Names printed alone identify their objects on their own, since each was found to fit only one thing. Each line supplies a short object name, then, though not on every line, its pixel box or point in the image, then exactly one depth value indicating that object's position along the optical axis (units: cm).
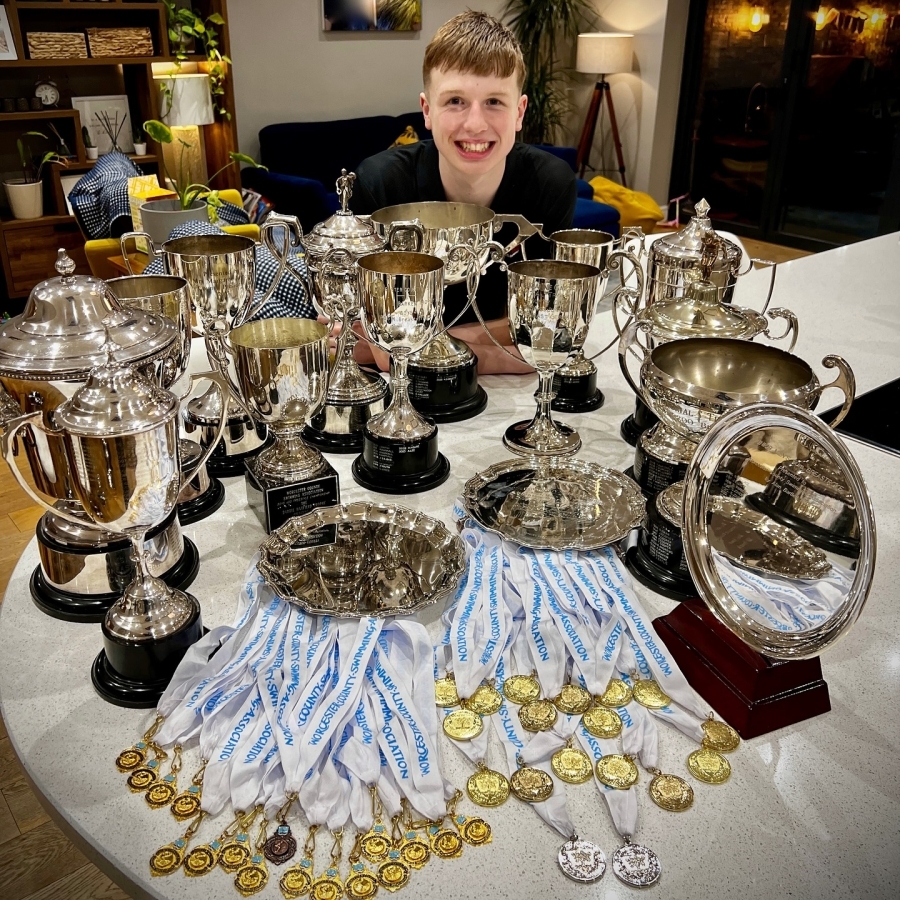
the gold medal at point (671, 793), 72
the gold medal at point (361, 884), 64
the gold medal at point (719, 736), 78
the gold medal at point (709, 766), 74
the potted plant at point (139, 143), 470
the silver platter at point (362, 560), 94
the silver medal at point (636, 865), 65
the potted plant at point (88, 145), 455
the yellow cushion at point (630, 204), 530
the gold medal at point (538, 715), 80
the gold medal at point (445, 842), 68
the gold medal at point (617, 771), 73
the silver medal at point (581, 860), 66
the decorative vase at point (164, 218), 304
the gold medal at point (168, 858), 66
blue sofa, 453
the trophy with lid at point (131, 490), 73
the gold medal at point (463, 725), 79
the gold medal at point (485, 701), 82
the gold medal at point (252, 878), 64
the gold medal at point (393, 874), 65
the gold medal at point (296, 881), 64
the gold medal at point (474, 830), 69
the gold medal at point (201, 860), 66
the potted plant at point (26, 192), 425
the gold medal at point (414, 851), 67
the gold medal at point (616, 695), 83
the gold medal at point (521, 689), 83
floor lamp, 578
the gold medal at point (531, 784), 72
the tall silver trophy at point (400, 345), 111
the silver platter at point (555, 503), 105
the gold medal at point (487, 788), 72
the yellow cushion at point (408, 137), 517
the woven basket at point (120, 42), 427
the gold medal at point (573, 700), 82
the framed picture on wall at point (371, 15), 527
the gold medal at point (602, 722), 79
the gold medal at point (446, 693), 83
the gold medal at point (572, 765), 74
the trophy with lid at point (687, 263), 126
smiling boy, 165
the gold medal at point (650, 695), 83
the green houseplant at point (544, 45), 597
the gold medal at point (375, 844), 67
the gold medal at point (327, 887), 64
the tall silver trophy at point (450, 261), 133
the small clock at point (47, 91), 432
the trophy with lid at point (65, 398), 87
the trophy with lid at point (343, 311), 125
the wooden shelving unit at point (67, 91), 427
